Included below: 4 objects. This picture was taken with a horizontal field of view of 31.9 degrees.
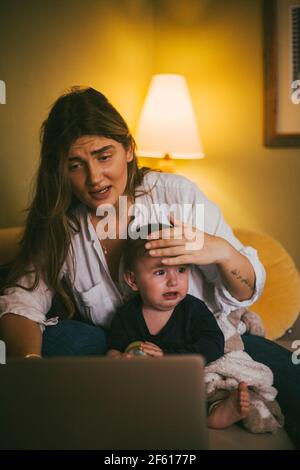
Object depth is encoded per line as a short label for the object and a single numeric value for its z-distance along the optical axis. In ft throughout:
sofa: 3.73
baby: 3.04
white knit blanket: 2.59
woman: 3.07
